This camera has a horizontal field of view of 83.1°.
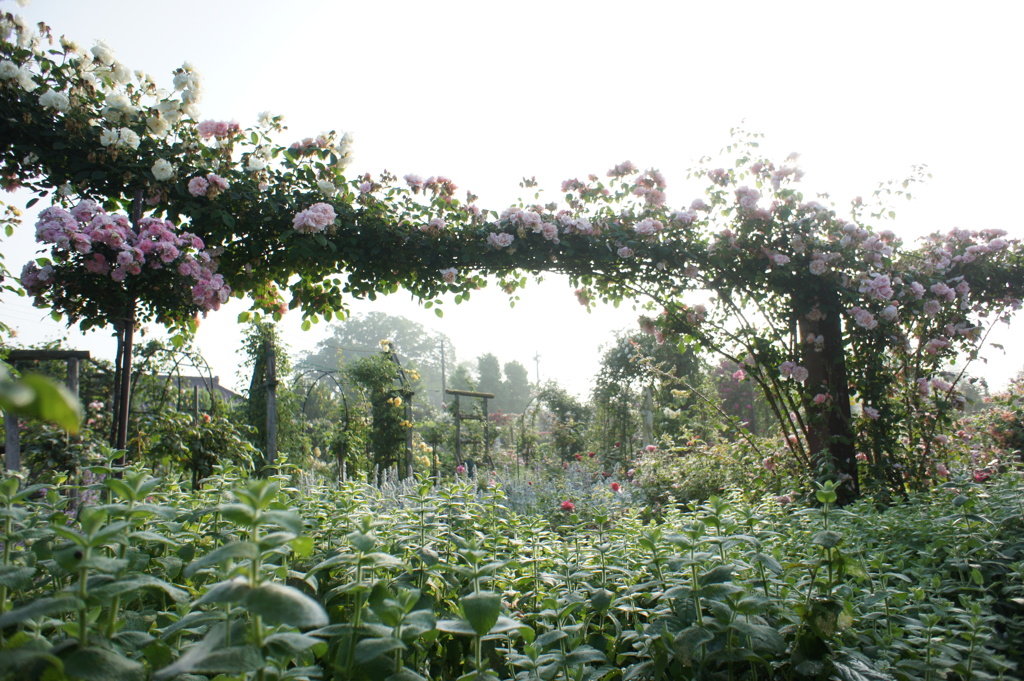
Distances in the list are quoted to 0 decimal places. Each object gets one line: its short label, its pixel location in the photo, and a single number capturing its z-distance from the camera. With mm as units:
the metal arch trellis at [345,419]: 6646
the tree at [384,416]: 8312
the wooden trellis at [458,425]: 8141
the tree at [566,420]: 10742
